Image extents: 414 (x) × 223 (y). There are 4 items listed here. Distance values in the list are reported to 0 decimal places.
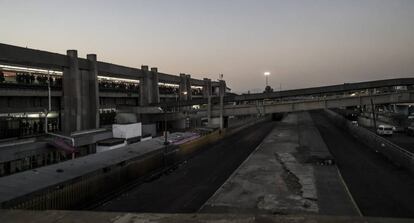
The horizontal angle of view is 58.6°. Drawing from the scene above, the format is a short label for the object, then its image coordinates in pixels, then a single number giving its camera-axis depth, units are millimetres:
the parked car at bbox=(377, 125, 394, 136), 61844
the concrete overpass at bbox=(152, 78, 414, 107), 81062
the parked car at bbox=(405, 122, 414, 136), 62059
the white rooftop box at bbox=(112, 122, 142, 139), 52219
